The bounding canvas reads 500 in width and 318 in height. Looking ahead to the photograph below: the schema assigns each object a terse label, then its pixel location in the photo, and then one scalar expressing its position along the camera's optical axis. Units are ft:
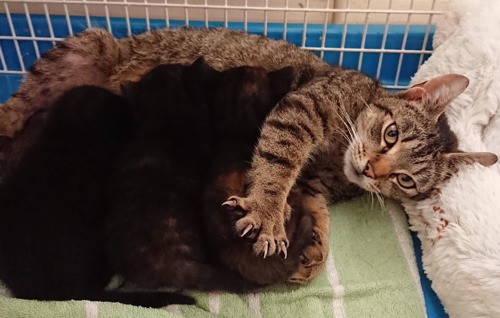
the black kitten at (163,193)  0.87
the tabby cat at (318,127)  0.99
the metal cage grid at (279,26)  1.32
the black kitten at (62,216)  0.86
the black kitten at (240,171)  0.90
